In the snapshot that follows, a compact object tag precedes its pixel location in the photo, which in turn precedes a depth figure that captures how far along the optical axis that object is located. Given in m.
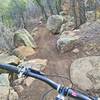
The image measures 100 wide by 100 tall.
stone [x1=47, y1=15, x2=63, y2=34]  5.13
